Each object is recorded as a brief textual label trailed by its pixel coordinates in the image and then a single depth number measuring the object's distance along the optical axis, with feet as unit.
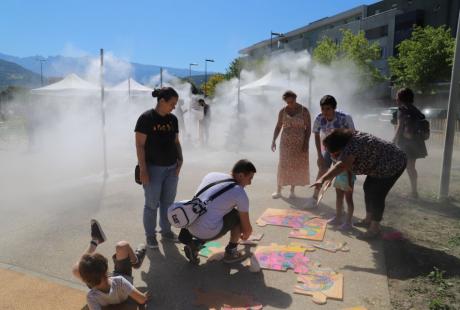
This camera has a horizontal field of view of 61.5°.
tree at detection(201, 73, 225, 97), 169.37
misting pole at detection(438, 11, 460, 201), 19.92
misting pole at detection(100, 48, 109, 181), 26.63
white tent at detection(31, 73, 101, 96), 56.75
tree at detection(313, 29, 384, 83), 107.14
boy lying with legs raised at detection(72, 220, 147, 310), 8.51
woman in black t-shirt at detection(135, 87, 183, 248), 13.12
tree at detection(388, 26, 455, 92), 92.89
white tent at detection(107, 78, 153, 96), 66.67
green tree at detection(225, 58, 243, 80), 170.32
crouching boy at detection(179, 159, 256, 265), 11.73
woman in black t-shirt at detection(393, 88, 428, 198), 19.25
